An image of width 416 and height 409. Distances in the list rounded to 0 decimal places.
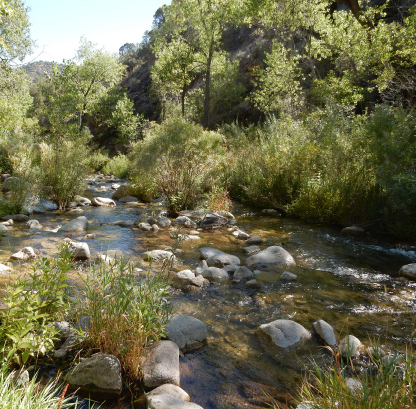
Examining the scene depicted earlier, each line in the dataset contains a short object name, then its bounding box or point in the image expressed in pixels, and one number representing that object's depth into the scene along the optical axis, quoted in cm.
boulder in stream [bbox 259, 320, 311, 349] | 367
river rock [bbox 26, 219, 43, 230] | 857
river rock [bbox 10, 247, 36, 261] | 587
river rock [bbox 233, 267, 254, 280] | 564
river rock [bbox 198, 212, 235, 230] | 941
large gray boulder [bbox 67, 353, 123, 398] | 276
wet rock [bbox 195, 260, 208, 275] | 578
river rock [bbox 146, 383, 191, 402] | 272
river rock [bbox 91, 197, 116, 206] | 1256
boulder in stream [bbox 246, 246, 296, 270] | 632
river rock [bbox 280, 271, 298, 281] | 564
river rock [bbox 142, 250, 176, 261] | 619
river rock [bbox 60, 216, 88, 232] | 841
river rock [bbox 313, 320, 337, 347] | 367
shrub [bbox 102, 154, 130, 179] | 2266
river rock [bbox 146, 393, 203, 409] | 246
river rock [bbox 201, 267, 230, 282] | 559
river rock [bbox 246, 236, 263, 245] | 789
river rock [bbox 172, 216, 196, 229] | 947
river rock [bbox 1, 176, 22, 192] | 973
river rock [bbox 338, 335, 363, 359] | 338
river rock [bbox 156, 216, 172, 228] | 939
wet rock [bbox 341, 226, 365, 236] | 856
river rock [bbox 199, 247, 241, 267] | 629
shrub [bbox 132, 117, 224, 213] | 1030
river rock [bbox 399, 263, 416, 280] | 568
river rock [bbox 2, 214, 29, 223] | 938
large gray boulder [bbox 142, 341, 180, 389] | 289
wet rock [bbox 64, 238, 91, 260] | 601
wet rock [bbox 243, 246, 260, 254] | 722
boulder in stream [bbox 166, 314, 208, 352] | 355
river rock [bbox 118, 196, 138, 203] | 1350
